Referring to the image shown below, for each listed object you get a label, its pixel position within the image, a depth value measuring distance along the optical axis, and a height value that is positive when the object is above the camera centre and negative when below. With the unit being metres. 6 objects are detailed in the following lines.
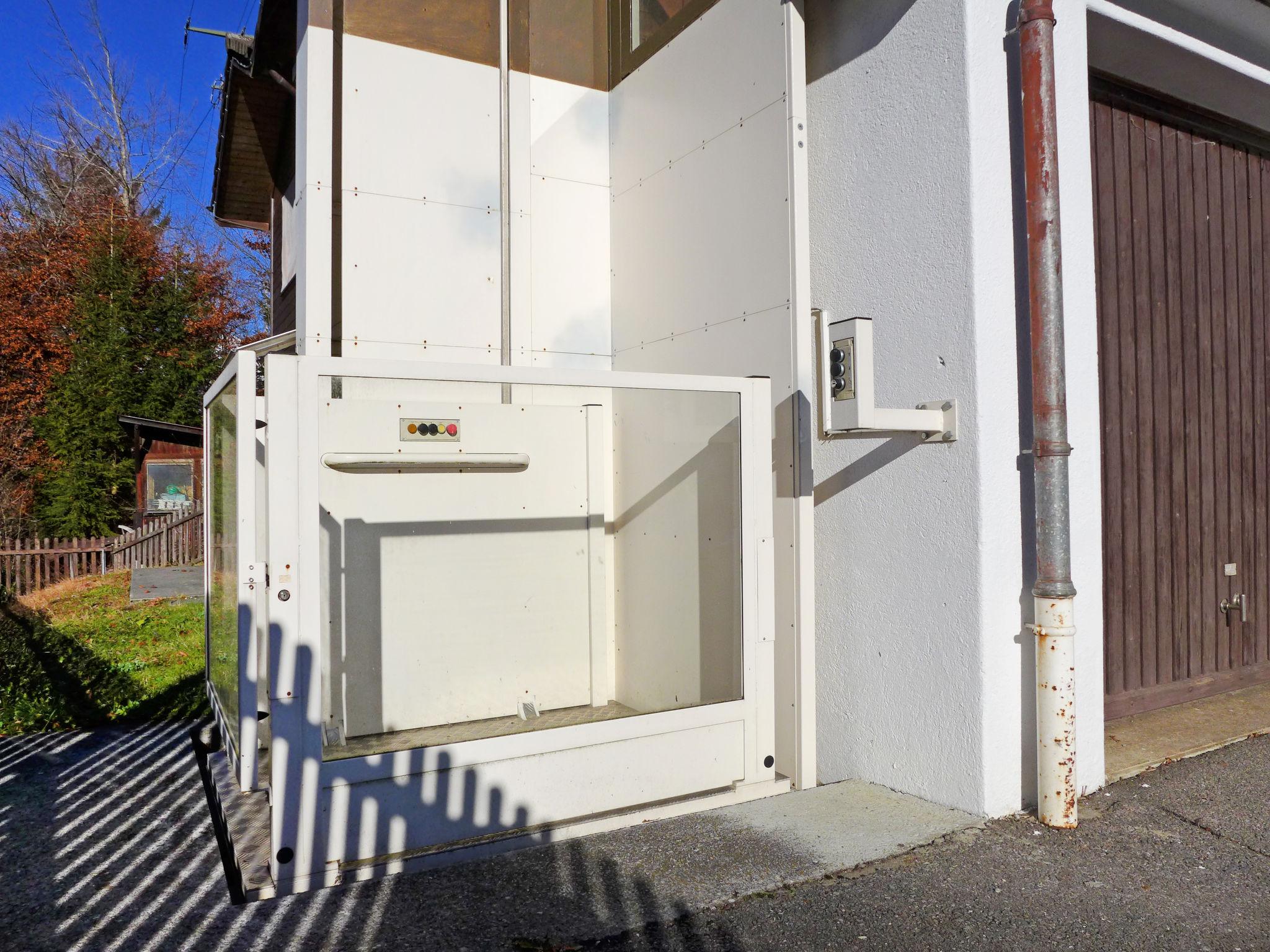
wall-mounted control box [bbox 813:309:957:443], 3.14 +0.33
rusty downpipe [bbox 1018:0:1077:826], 3.02 +0.17
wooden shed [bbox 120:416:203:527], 16.53 +0.70
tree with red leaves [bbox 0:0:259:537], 17.14 +3.90
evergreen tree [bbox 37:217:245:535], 16.89 +2.87
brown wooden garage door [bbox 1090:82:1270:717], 4.00 +0.42
